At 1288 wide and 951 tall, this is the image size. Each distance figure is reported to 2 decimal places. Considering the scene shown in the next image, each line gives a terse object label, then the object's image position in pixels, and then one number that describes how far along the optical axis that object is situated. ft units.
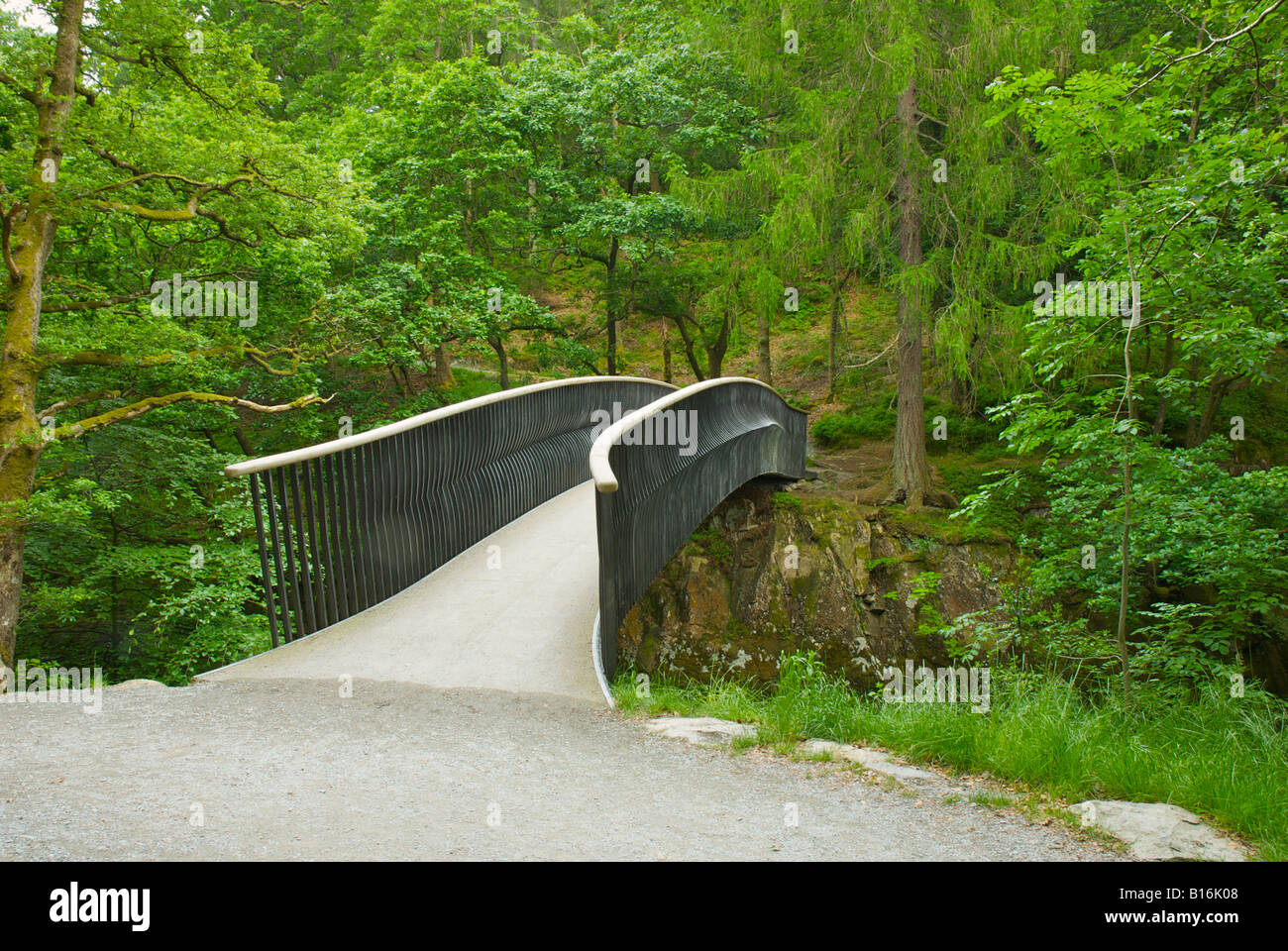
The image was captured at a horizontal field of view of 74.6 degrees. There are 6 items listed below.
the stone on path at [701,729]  14.75
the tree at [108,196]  29.55
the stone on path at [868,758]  13.25
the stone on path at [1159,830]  10.34
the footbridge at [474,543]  18.39
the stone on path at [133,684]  16.47
